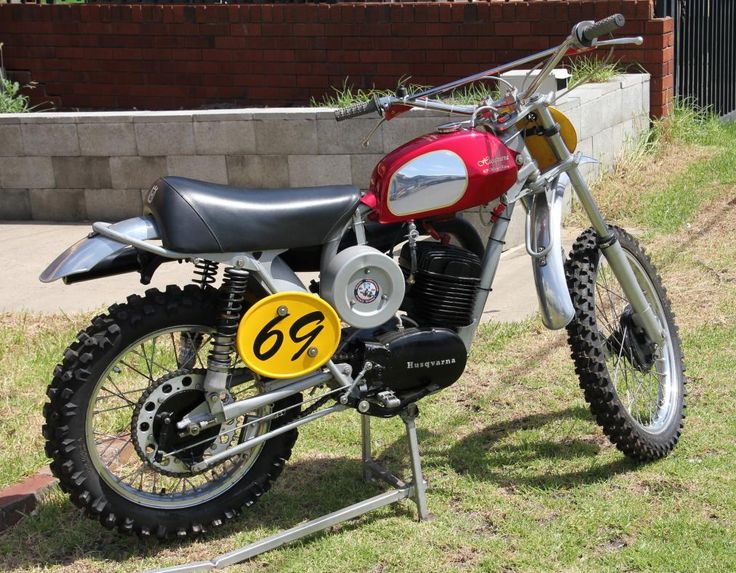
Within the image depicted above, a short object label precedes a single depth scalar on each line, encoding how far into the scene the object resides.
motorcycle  3.69
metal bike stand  3.77
